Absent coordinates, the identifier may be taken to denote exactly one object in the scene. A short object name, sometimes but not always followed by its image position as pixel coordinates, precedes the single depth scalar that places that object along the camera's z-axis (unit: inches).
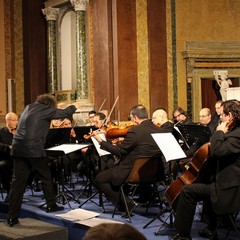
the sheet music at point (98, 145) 256.6
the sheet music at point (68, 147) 258.5
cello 185.8
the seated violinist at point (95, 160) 305.1
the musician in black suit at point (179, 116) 381.4
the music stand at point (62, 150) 259.9
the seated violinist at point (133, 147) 240.1
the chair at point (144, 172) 233.8
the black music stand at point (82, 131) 321.4
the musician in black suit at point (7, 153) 306.7
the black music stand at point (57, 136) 285.1
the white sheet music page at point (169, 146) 213.6
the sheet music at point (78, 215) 239.1
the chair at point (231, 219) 182.7
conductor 237.1
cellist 178.7
